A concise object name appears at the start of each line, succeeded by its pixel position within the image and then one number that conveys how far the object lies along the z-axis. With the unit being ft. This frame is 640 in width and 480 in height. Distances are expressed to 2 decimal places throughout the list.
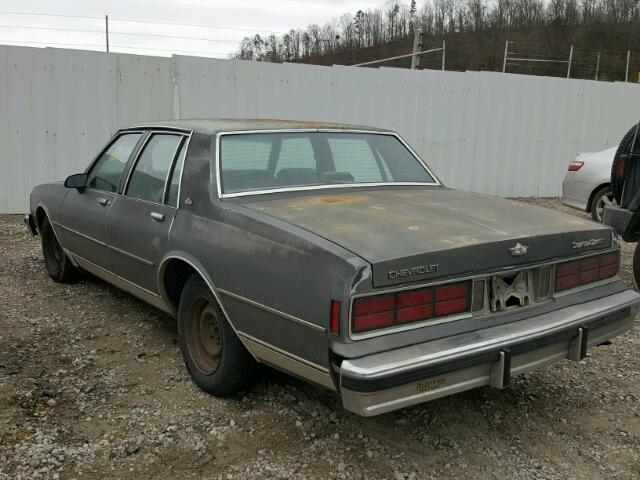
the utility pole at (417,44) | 43.50
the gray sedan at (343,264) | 8.15
